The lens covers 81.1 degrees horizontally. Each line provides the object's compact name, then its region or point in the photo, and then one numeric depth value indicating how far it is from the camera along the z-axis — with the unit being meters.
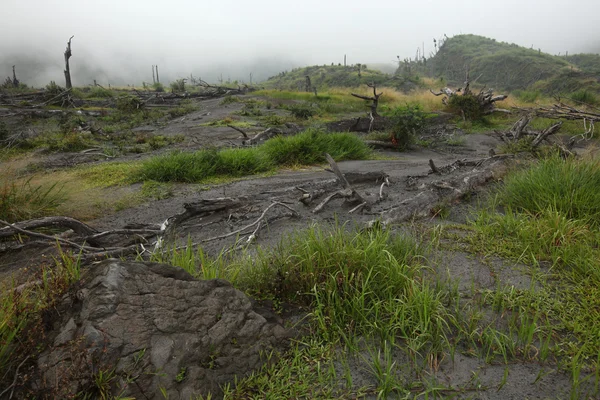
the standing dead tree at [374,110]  12.94
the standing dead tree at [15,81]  30.24
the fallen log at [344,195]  4.22
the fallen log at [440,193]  3.80
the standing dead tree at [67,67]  26.88
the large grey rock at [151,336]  1.35
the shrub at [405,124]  10.30
